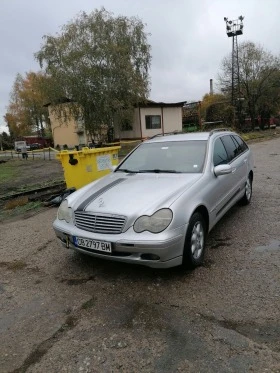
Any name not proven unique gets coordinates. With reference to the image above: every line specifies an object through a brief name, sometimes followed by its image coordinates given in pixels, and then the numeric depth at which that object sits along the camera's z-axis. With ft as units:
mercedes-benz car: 10.68
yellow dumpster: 25.44
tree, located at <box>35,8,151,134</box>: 72.79
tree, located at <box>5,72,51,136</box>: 181.47
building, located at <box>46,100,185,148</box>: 100.73
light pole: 101.86
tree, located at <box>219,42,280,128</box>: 114.73
